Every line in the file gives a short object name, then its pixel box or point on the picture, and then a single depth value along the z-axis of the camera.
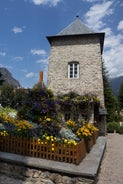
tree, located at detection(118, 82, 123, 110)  25.98
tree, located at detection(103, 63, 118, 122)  15.26
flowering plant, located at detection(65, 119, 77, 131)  5.73
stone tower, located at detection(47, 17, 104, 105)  10.27
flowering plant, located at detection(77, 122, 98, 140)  4.50
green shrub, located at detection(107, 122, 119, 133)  13.17
